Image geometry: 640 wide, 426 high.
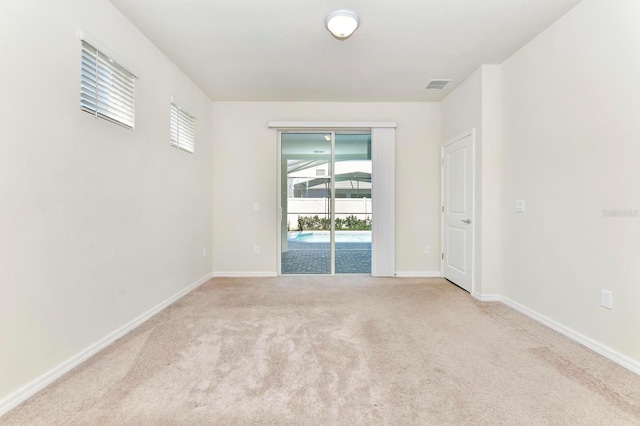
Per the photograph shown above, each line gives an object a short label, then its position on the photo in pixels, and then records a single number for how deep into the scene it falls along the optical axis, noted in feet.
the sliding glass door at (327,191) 14.23
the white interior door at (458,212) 11.07
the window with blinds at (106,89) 6.33
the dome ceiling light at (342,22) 7.20
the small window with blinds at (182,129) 10.14
